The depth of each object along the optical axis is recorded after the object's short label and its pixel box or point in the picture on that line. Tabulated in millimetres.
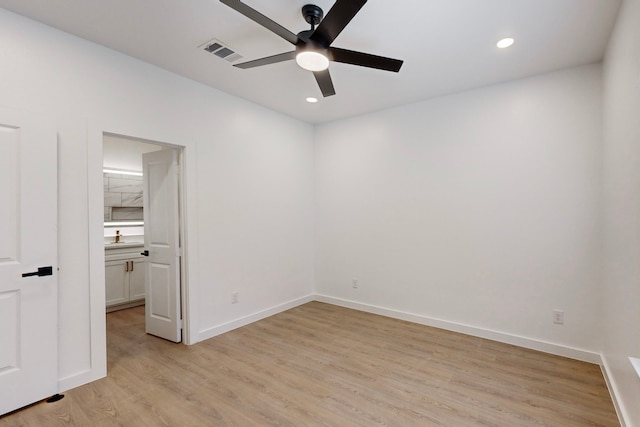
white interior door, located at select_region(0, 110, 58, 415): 2145
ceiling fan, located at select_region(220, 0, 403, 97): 1730
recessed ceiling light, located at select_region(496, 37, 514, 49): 2550
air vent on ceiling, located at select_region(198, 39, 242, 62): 2613
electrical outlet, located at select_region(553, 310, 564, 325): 3061
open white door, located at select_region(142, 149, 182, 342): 3338
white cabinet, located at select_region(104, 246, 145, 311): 4414
